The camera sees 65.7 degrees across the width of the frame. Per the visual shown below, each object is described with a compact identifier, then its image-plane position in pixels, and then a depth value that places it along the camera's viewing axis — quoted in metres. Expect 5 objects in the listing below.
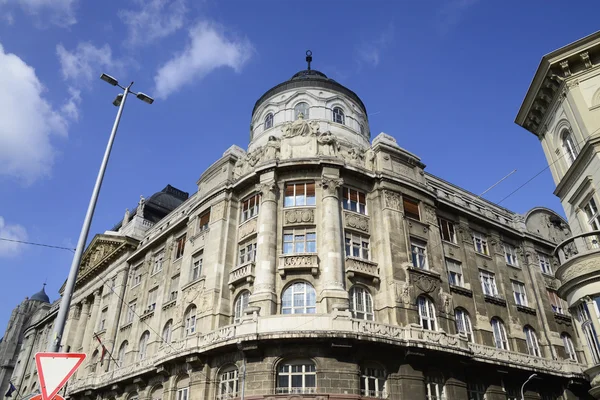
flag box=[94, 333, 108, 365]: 39.79
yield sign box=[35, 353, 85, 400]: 8.51
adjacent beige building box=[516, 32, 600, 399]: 19.52
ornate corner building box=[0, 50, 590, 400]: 25.47
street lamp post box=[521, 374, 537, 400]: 29.40
